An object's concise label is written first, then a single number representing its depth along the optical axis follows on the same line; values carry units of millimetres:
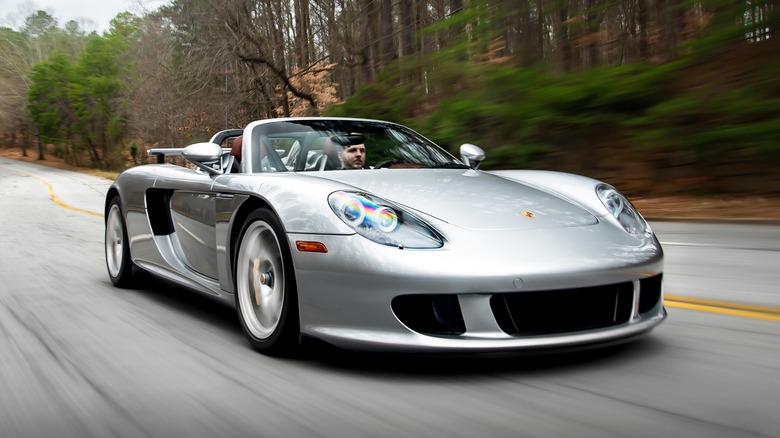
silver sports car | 3092
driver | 4590
